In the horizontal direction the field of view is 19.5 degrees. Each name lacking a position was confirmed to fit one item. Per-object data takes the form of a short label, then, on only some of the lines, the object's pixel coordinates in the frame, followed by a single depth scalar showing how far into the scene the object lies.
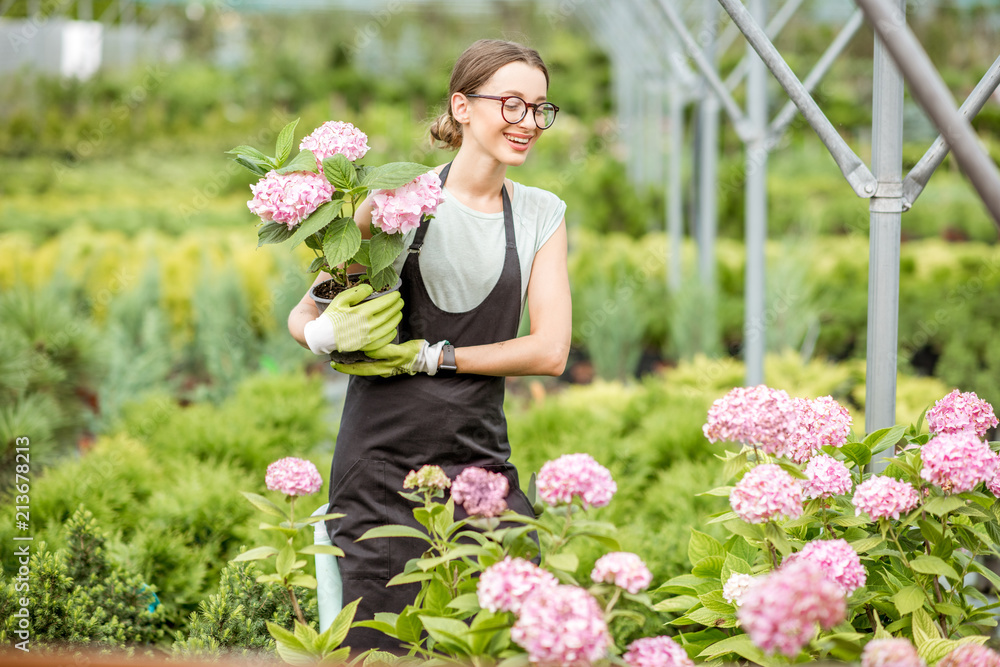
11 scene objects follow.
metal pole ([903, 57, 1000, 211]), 5.12
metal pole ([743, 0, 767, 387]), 6.76
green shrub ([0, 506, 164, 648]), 5.43
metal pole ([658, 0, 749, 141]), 6.30
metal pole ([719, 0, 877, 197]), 5.17
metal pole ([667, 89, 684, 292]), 11.63
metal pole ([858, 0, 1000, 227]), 4.58
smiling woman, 5.19
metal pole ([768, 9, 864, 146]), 6.11
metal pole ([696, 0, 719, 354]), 9.12
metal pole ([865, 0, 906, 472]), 5.27
